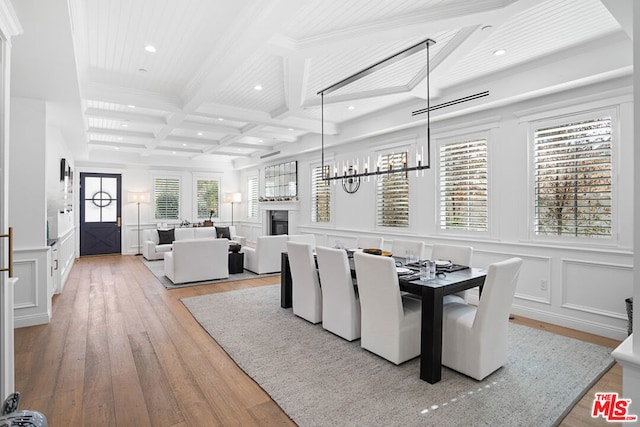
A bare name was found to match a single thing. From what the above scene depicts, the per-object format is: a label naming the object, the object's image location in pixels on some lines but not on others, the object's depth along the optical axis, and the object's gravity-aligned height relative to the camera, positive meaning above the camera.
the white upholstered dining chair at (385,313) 2.76 -0.86
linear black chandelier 3.39 +1.58
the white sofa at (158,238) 8.27 -0.72
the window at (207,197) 10.84 +0.41
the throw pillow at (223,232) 9.15 -0.60
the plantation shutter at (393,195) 5.64 +0.26
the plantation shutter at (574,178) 3.53 +0.35
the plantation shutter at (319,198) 7.33 +0.27
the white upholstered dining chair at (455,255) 3.77 -0.51
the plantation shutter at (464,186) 4.57 +0.34
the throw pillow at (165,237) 8.73 -0.70
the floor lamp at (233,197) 10.91 +0.40
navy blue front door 9.17 -0.10
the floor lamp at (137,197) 9.54 +0.34
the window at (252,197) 10.50 +0.39
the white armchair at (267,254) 6.53 -0.86
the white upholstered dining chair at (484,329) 2.51 -0.92
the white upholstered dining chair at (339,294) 3.26 -0.83
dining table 2.57 -0.78
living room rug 5.78 -1.24
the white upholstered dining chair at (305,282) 3.76 -0.82
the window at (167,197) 10.19 +0.37
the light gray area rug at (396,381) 2.19 -1.30
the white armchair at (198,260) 5.76 -0.88
